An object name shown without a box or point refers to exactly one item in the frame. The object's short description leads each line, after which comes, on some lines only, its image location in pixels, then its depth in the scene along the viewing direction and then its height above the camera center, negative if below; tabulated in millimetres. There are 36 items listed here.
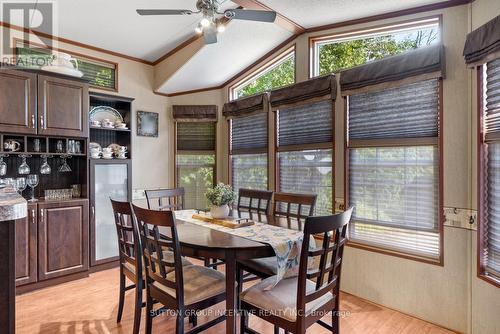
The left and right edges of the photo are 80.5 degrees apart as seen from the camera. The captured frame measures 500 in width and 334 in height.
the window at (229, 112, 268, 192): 4098 +192
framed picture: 4289 +613
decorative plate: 3816 +681
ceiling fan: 2252 +1184
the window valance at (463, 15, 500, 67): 1974 +850
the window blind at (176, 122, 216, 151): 4676 +460
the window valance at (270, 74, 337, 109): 3174 +842
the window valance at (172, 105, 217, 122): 4555 +805
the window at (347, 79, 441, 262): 2568 -36
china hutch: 3008 -106
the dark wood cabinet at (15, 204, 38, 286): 2981 -848
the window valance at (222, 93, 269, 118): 3980 +836
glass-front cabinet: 3562 -427
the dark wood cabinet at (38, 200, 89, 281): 3139 -809
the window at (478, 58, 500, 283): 2115 -81
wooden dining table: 1820 -543
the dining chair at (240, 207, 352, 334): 1652 -817
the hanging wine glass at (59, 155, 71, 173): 3489 -9
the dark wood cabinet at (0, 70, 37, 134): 2898 +646
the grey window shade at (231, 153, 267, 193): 4129 -92
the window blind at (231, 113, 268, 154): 4078 +453
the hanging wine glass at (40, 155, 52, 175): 3295 -19
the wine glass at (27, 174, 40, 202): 3209 -171
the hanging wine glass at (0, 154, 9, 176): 3035 -16
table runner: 1860 -503
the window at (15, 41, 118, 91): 3385 +1270
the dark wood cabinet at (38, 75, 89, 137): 3143 +650
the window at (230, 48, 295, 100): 3852 +1217
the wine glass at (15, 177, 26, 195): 3078 -194
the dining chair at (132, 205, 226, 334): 1830 -814
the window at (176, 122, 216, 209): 4676 +79
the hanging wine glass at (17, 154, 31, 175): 3172 -29
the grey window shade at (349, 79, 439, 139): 2555 +489
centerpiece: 2629 -306
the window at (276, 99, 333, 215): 3322 +173
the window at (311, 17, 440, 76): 2719 +1248
